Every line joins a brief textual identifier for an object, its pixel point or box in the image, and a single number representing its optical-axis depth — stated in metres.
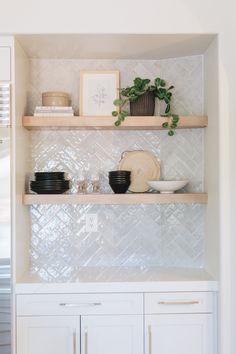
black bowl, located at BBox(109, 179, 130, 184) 2.37
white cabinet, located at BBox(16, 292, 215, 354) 2.13
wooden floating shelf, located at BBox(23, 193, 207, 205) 2.30
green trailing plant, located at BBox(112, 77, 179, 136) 2.31
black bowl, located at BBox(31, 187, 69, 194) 2.33
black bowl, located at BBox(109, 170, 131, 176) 2.38
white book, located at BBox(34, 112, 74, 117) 2.34
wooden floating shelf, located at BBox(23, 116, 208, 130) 2.30
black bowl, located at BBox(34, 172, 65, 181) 2.34
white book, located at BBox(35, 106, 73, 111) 2.36
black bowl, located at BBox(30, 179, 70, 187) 2.32
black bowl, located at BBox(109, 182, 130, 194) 2.38
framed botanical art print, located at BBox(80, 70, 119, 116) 2.49
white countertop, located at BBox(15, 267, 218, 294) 2.14
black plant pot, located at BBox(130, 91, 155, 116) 2.41
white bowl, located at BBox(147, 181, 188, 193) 2.36
